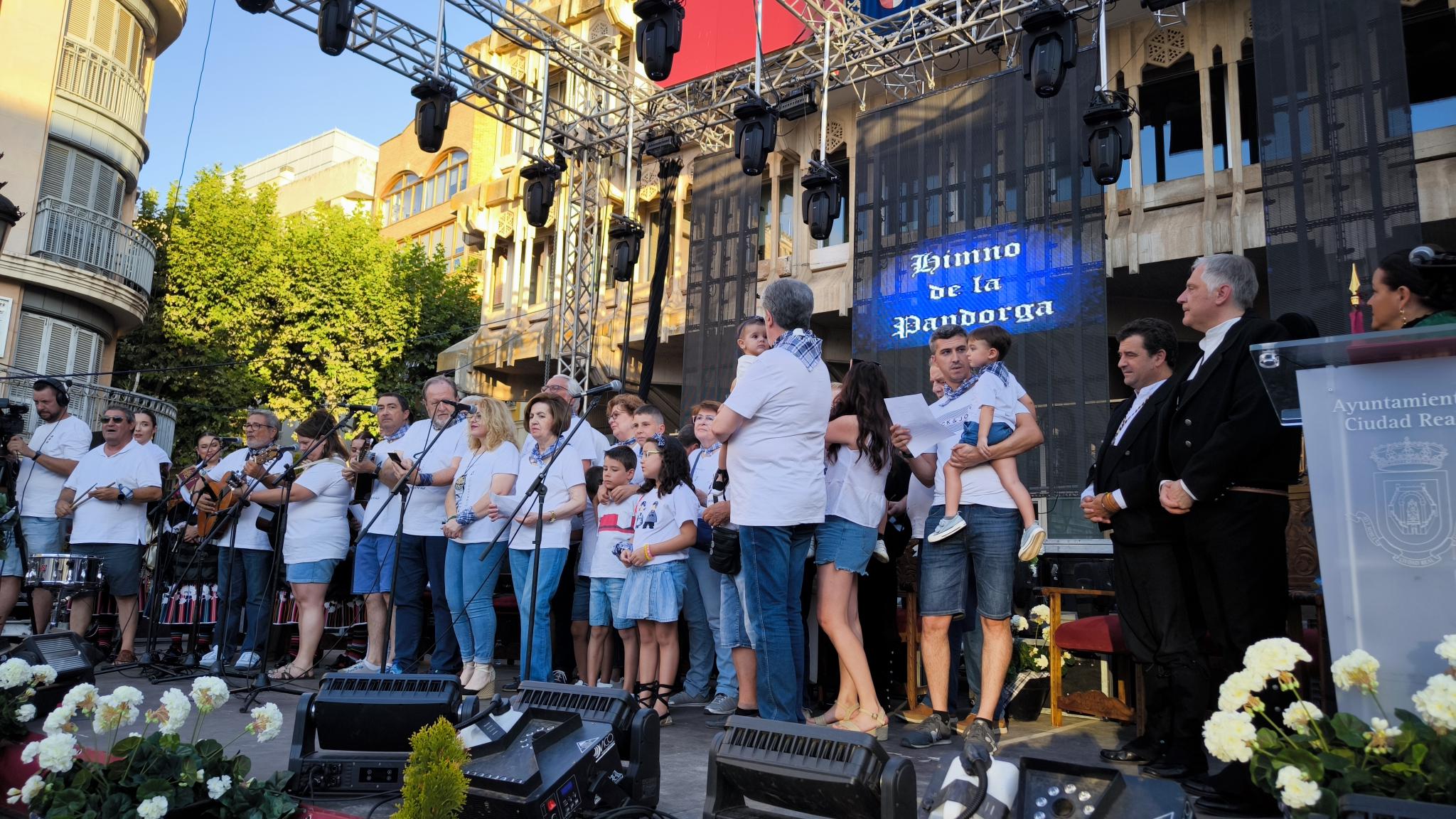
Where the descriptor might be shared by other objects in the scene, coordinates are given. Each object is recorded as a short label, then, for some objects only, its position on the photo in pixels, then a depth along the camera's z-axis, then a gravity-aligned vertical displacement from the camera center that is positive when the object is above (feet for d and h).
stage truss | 40.65 +22.96
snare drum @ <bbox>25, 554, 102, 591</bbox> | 20.58 -0.60
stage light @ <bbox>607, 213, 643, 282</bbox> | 48.88 +16.01
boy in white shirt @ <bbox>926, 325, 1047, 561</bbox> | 14.26 +2.31
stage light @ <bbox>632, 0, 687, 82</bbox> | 33.68 +18.25
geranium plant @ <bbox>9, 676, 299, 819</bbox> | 9.46 -2.22
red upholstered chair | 16.21 -1.17
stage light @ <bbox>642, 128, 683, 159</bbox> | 48.42 +20.74
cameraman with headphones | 23.27 +1.45
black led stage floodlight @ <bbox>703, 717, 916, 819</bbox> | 7.86 -1.68
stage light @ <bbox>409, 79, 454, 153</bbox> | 39.96 +18.24
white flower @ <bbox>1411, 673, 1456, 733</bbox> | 6.30 -0.72
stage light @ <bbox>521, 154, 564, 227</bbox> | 46.98 +17.86
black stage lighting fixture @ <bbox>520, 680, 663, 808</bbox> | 9.94 -1.70
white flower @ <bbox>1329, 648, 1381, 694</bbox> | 6.95 -0.58
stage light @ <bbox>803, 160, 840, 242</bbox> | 41.34 +15.67
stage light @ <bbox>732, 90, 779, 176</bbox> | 38.93 +17.36
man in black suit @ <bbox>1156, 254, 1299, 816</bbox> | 11.02 +1.04
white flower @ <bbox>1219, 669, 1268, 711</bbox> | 7.23 -0.76
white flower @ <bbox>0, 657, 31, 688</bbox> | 11.78 -1.56
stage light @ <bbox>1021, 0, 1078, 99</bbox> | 33.12 +18.18
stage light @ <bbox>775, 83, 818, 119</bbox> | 41.11 +19.50
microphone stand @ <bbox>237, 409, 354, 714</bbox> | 17.71 -0.07
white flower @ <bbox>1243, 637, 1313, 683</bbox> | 7.26 -0.53
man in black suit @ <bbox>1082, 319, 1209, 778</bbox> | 12.14 -0.12
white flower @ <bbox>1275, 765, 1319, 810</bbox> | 6.33 -1.31
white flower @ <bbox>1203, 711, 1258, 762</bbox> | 7.00 -1.08
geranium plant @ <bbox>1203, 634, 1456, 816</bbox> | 6.33 -1.05
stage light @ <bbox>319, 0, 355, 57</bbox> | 36.32 +19.57
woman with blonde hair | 18.60 +0.18
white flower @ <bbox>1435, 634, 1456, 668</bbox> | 6.59 -0.38
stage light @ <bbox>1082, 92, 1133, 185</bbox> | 34.19 +15.55
